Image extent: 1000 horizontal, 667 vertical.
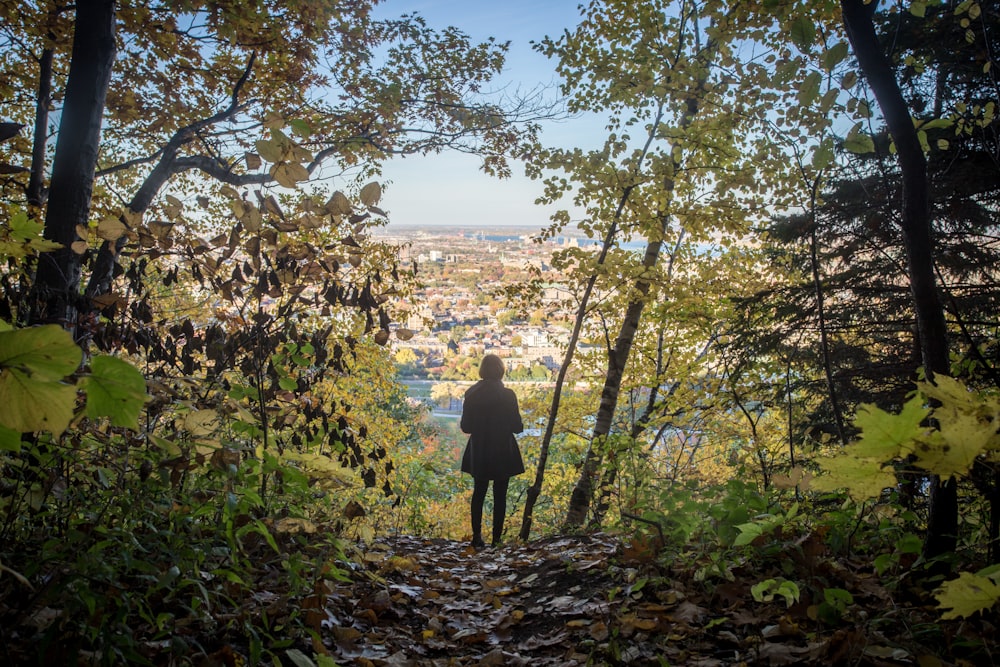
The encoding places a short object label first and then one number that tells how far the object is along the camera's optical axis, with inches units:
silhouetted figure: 241.3
